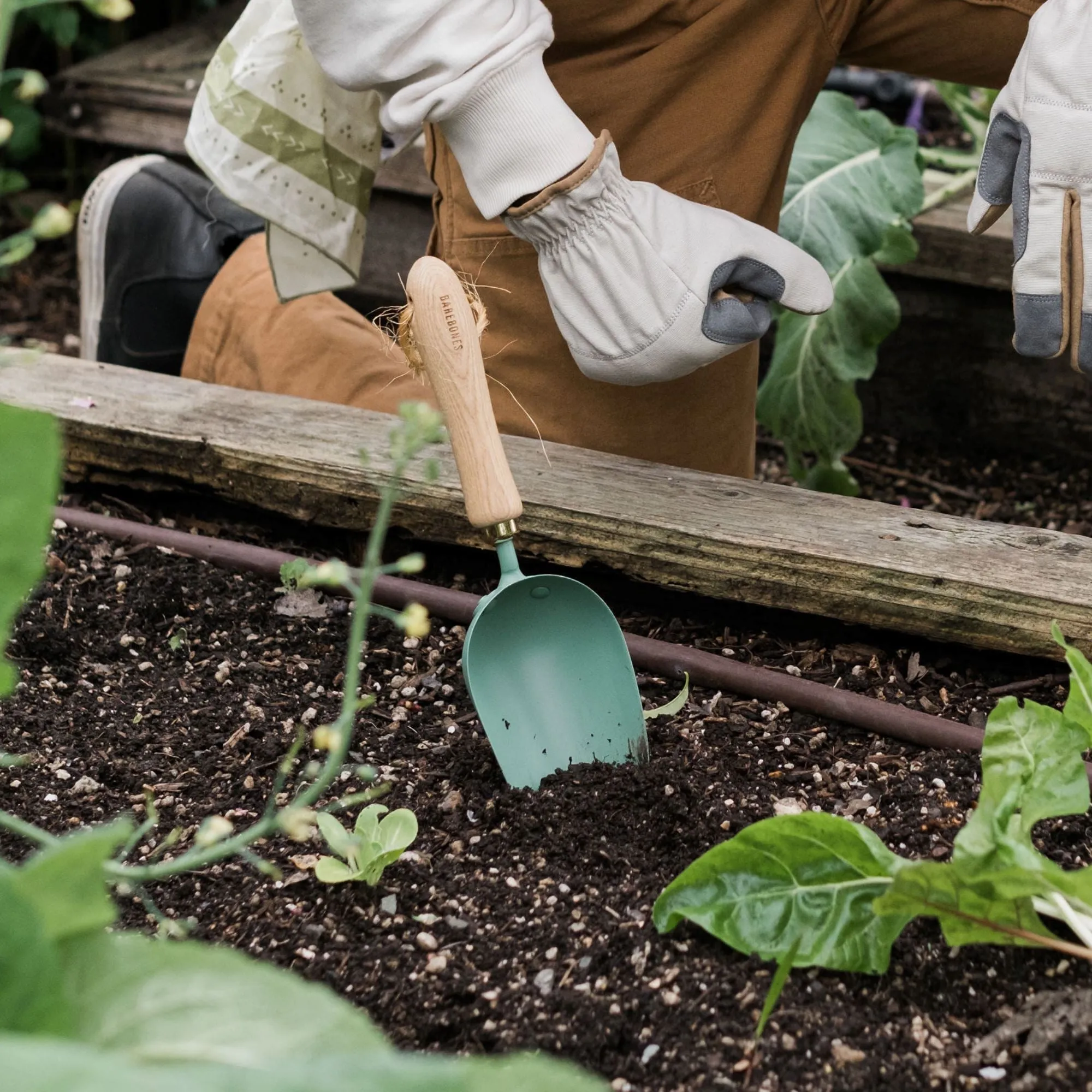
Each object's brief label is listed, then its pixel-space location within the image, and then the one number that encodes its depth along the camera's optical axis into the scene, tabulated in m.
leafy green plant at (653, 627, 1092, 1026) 1.51
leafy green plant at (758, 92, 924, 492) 2.12
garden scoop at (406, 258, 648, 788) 1.69
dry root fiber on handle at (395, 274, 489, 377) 1.74
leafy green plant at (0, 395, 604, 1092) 0.99
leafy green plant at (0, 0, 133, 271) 2.66
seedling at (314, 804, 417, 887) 1.62
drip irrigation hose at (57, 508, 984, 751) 1.73
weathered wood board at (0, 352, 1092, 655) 1.76
